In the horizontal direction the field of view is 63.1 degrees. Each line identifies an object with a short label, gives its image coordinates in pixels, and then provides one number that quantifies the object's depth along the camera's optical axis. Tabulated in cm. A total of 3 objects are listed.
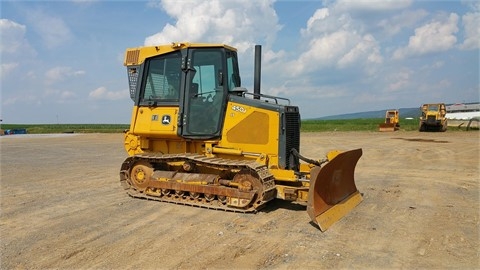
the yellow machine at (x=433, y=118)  3394
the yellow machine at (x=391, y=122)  3603
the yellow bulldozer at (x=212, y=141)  727
